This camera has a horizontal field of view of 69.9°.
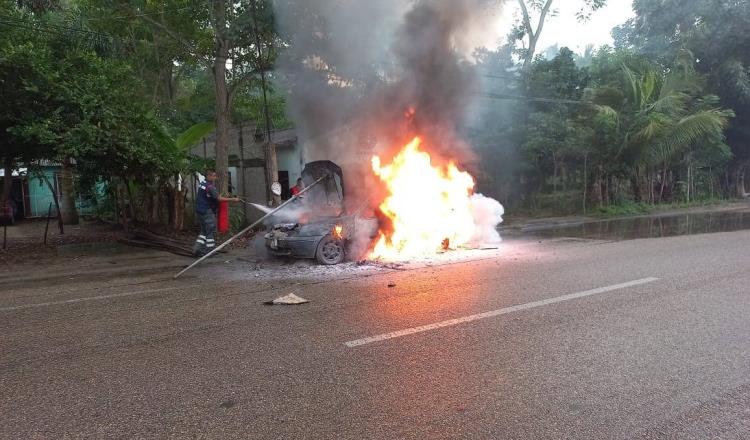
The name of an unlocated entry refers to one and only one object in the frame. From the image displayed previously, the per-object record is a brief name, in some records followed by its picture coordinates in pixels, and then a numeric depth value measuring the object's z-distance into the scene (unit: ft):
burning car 28.19
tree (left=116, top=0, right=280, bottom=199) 39.32
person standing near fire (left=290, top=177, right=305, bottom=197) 33.18
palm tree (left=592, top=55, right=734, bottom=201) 58.95
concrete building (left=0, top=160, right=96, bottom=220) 66.69
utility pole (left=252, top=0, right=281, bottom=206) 40.19
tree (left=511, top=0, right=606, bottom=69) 66.13
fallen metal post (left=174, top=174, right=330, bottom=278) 29.76
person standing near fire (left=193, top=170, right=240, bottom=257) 32.68
